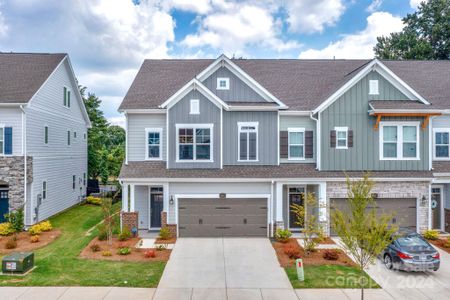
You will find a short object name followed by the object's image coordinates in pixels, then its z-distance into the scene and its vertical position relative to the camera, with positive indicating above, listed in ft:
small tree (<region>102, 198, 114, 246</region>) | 47.78 -10.69
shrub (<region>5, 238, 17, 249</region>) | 45.55 -13.74
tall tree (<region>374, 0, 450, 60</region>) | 108.17 +41.50
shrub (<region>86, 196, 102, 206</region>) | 81.66 -12.92
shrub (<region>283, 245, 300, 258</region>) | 41.96 -13.94
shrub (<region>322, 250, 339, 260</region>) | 41.09 -13.81
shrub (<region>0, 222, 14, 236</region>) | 52.26 -13.21
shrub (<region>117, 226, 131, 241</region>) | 48.98 -13.24
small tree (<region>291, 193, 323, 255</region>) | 40.62 -10.78
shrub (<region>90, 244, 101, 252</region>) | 43.95 -13.72
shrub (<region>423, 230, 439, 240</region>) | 51.06 -13.70
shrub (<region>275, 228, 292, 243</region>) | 49.55 -13.45
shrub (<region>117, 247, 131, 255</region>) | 42.63 -13.77
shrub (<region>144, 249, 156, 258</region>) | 41.76 -13.93
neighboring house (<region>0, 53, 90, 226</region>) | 56.34 +3.52
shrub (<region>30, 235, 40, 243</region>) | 48.70 -13.83
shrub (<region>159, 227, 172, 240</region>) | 50.16 -13.35
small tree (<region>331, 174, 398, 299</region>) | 26.50 -6.81
